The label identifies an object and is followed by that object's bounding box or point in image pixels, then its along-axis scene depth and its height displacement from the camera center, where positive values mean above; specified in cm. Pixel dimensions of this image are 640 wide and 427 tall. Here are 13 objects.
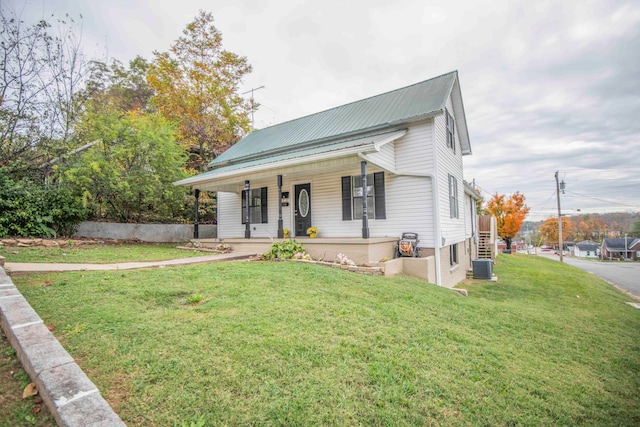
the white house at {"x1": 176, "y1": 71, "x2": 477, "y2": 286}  813 +163
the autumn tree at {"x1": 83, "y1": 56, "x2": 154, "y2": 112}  2052 +1126
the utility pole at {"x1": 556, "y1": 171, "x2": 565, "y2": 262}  2578 +315
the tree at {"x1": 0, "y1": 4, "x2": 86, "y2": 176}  938 +494
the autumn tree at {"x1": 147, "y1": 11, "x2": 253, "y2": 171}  1820 +900
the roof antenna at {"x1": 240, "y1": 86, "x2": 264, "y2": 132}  1955 +934
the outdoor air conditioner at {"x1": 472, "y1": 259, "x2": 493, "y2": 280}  1179 -189
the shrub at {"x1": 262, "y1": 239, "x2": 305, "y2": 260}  790 -65
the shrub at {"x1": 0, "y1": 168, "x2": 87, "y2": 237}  864 +71
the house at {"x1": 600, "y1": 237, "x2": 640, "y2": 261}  5050 -506
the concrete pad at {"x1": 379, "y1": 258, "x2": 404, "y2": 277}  685 -106
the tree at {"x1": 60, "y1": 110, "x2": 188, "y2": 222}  1033 +242
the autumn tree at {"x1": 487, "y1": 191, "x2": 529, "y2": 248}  2752 +102
